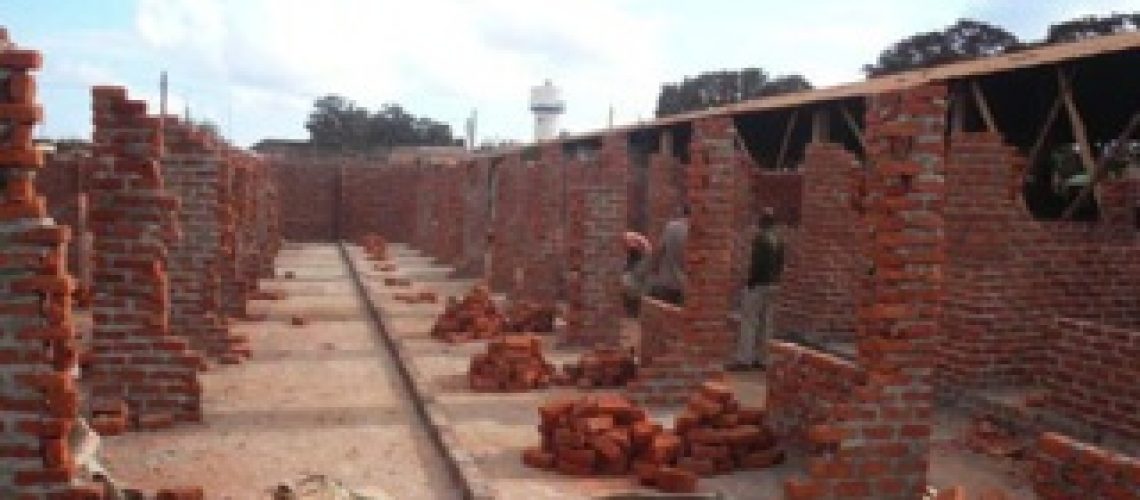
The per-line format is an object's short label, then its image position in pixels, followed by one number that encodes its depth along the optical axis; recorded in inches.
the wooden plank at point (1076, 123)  352.5
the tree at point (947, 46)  1357.0
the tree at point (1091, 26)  1133.1
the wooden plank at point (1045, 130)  366.3
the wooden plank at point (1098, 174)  348.5
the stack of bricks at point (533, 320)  546.3
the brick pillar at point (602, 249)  471.8
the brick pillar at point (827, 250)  461.7
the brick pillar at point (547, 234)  608.4
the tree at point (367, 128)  2341.3
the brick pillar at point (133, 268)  313.6
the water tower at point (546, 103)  2318.8
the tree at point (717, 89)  1773.6
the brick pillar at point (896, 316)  245.4
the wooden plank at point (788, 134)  559.5
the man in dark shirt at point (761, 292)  454.3
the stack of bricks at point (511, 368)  402.6
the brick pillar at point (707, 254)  362.0
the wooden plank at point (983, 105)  376.2
